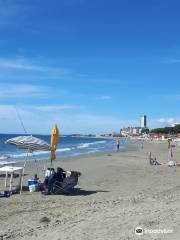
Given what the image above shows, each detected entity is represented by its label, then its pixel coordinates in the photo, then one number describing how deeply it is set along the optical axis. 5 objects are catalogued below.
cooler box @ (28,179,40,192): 8.49
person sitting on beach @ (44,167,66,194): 8.13
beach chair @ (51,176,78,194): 8.22
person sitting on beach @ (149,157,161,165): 16.51
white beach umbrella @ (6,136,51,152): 8.16
